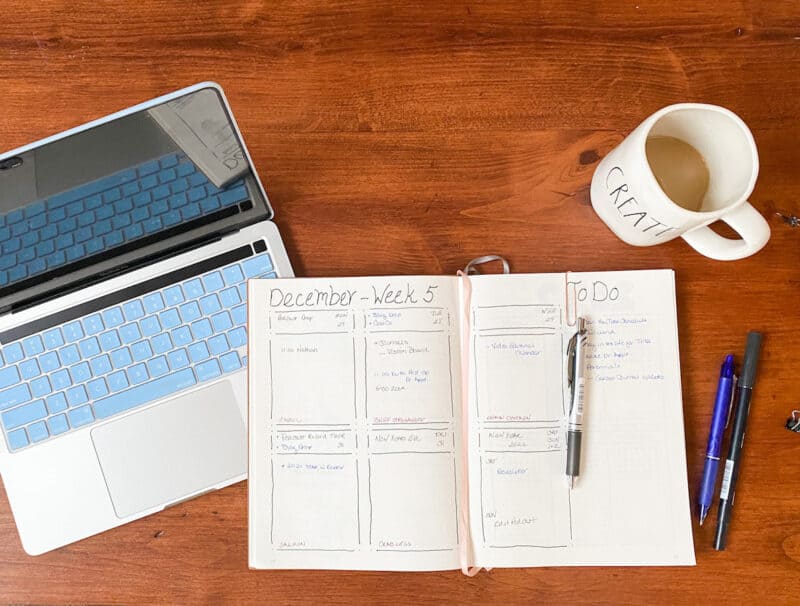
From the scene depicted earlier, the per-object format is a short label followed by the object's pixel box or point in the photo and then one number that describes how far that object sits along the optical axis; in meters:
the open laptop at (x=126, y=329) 0.62
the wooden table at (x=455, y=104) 0.64
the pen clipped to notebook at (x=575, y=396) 0.59
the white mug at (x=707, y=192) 0.53
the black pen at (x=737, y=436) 0.60
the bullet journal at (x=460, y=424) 0.59
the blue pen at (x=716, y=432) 0.60
